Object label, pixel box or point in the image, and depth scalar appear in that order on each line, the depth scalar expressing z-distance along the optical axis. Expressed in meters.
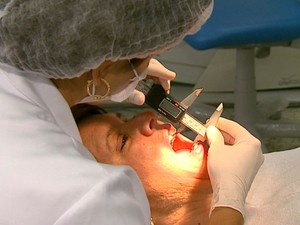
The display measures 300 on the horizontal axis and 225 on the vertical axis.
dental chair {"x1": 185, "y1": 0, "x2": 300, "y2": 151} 1.99
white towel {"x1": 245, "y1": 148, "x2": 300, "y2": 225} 1.47
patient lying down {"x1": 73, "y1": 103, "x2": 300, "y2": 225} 1.53
